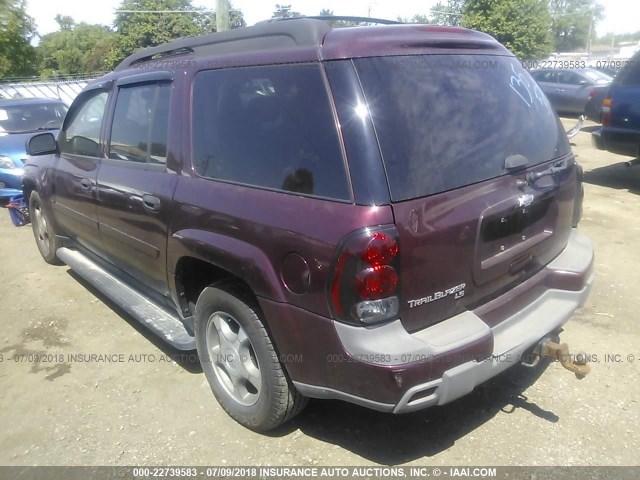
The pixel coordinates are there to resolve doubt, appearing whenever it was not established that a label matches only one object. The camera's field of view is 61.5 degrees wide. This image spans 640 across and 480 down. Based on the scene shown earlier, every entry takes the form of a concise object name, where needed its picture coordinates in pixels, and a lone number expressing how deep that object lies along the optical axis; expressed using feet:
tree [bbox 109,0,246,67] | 170.91
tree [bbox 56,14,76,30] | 281.33
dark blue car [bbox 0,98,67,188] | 25.03
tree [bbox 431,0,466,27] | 135.74
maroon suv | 7.18
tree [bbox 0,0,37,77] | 104.37
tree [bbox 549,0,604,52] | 235.20
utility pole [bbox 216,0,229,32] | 32.83
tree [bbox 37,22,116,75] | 211.61
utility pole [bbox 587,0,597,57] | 189.93
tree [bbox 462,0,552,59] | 109.81
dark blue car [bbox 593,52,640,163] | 24.18
